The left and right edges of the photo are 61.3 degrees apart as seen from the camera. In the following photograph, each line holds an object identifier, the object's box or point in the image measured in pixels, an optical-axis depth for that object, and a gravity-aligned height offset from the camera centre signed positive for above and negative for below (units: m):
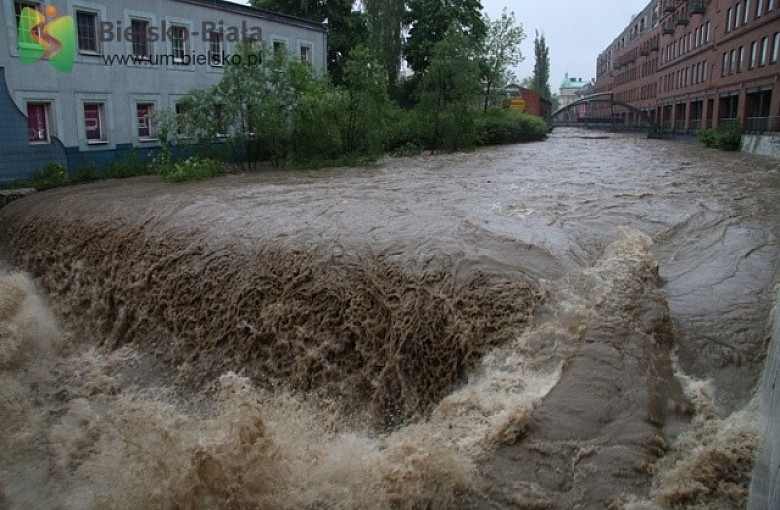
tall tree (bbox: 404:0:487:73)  37.78 +6.03
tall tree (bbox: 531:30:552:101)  96.82 +8.93
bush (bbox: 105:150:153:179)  17.47 -1.10
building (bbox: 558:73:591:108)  145.50 +9.21
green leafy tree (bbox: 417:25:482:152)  27.45 +1.32
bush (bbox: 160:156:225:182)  15.85 -1.05
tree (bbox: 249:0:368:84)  32.00 +5.26
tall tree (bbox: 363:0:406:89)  38.22 +5.83
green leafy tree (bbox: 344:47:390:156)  19.92 +0.76
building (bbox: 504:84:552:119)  56.94 +2.84
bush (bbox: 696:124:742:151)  27.32 -0.25
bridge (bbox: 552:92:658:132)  61.23 +1.77
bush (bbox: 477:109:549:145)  33.57 +0.13
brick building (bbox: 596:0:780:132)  31.73 +4.47
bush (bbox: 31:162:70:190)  15.50 -1.21
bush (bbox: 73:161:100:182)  16.55 -1.18
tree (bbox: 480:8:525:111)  44.12 +5.77
